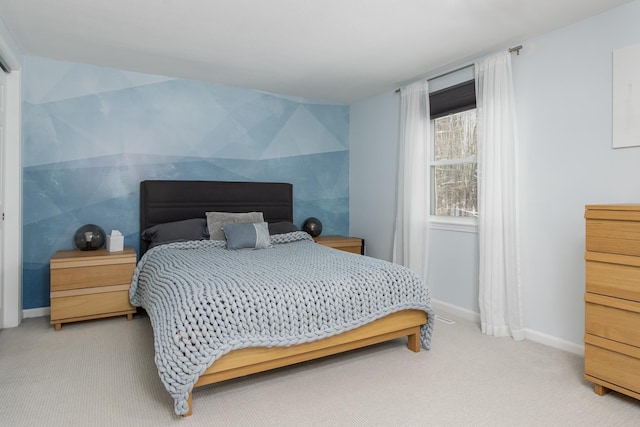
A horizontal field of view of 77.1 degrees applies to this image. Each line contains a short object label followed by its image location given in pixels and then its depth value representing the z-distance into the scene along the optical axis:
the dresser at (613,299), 2.15
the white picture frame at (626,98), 2.60
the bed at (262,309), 2.11
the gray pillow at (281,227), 4.40
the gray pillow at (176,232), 3.92
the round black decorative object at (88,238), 3.73
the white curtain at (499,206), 3.29
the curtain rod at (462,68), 3.31
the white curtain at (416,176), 4.19
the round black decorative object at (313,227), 4.99
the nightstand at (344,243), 4.66
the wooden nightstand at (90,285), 3.40
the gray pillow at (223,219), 4.06
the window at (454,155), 3.88
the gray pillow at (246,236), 3.76
